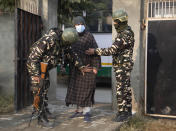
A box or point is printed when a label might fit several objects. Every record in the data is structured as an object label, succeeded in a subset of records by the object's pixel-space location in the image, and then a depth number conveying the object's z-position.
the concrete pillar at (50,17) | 6.13
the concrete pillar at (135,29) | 5.29
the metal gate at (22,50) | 5.04
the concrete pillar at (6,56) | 6.48
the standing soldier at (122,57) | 4.34
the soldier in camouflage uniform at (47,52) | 3.88
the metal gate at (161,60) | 5.04
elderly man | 4.59
